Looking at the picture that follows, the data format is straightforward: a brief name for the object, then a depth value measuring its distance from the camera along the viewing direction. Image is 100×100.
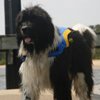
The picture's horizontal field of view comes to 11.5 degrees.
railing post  9.62
